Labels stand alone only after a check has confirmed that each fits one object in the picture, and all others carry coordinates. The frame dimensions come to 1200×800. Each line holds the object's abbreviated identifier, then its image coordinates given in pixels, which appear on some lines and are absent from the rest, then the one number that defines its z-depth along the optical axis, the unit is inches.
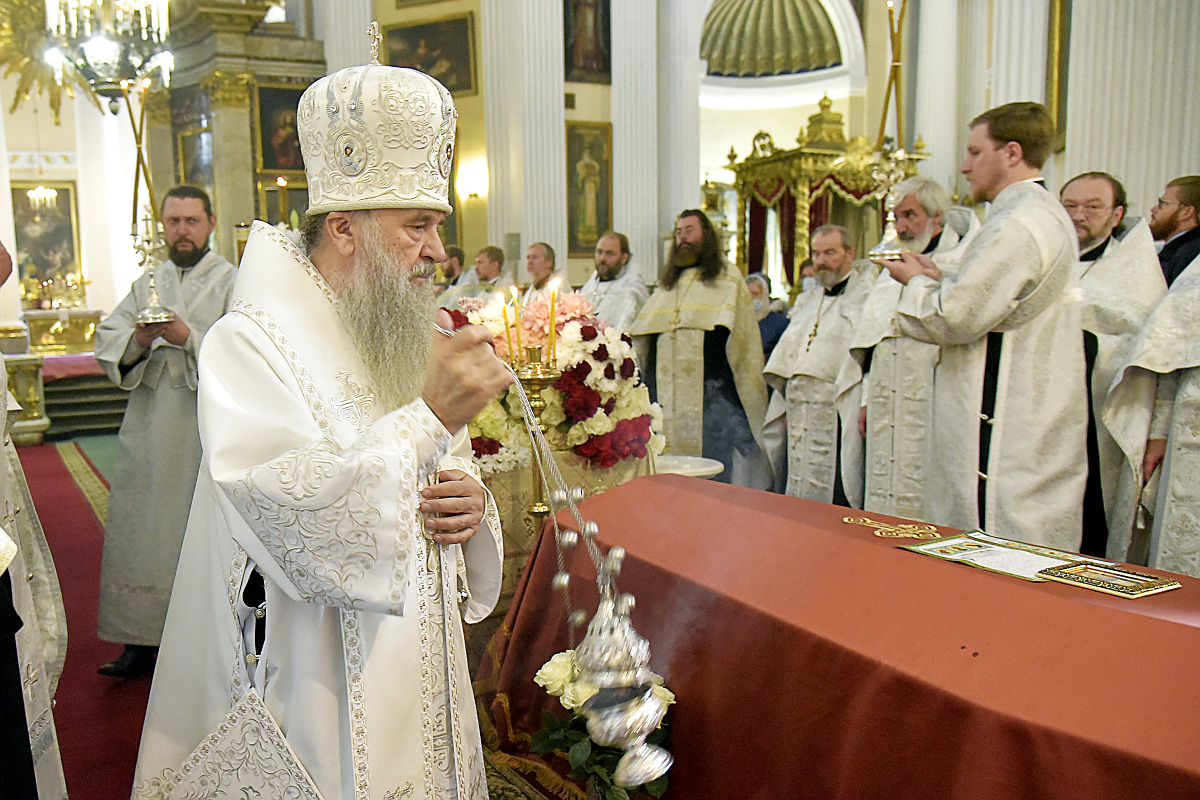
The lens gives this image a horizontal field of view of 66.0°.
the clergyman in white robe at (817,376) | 215.8
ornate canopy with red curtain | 589.0
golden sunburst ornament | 570.6
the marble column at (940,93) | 482.9
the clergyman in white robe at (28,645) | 56.1
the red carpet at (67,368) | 474.0
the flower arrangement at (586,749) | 72.6
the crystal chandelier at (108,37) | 431.8
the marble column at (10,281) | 366.6
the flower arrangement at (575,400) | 124.2
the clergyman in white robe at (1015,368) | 127.0
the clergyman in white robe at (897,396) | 167.2
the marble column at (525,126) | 465.7
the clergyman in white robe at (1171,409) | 129.8
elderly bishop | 55.0
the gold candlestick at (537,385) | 101.9
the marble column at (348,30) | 502.3
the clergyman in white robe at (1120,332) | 139.9
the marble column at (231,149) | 534.6
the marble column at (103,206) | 732.0
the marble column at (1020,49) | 253.6
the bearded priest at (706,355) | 244.8
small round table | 161.8
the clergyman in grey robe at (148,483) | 145.2
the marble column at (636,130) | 473.7
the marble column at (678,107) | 485.4
